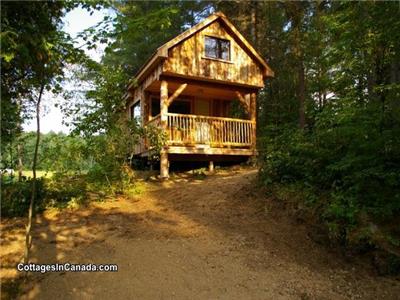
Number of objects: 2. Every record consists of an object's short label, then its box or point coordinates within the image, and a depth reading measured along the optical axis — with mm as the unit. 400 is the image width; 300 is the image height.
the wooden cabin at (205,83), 12625
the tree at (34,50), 3638
